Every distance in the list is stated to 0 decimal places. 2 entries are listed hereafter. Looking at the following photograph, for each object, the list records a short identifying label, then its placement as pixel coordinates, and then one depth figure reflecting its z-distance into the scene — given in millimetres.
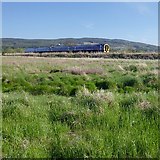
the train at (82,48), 79938
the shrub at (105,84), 16375
